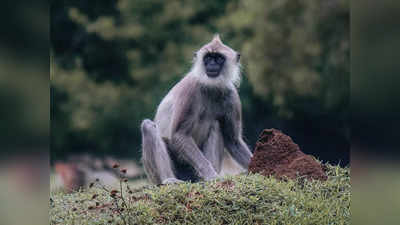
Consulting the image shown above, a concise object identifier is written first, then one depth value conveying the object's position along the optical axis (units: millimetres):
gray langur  17609
